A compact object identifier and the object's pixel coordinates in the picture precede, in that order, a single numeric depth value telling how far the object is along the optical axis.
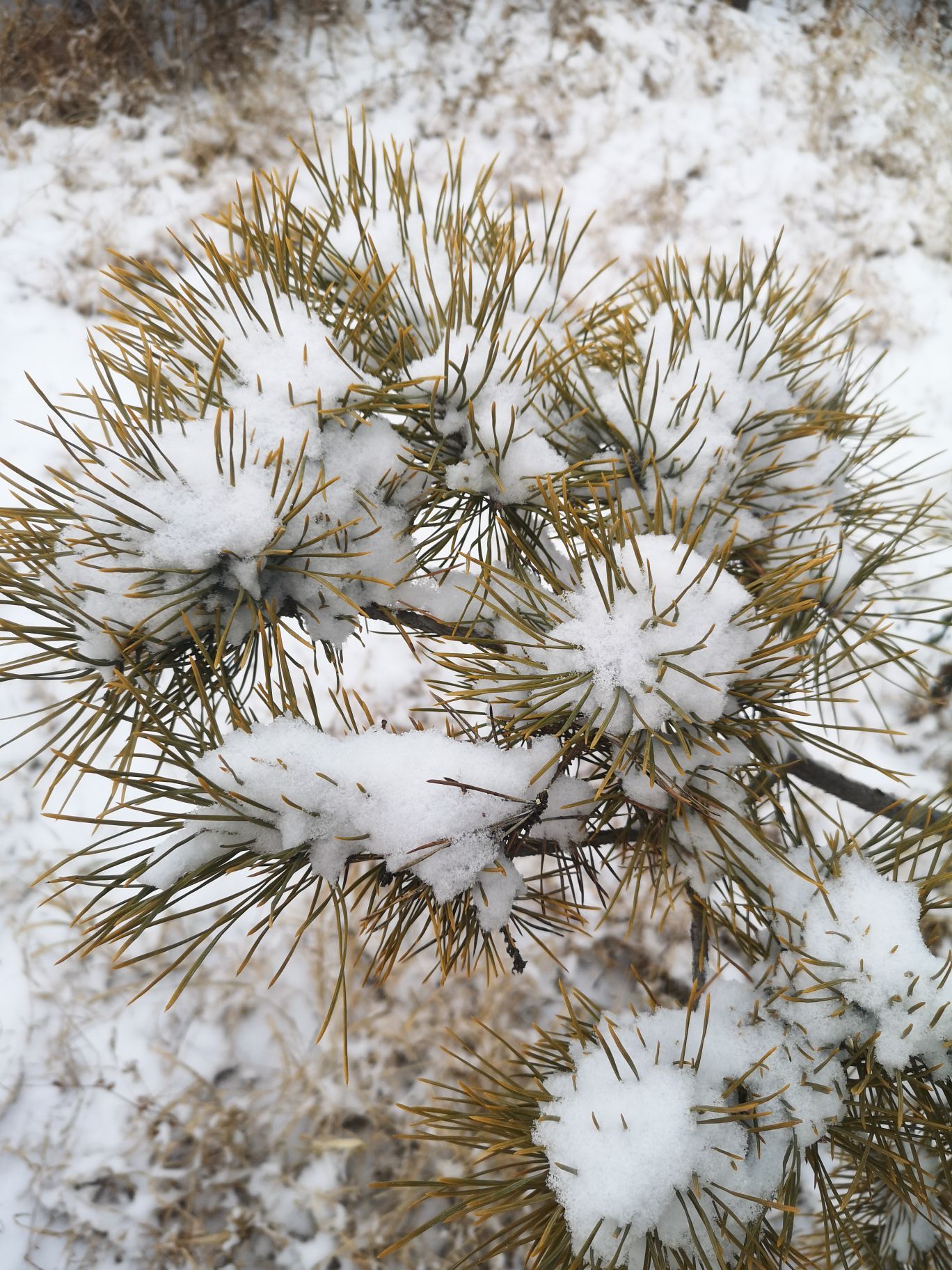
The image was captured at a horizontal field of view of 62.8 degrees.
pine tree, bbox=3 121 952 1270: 0.45
